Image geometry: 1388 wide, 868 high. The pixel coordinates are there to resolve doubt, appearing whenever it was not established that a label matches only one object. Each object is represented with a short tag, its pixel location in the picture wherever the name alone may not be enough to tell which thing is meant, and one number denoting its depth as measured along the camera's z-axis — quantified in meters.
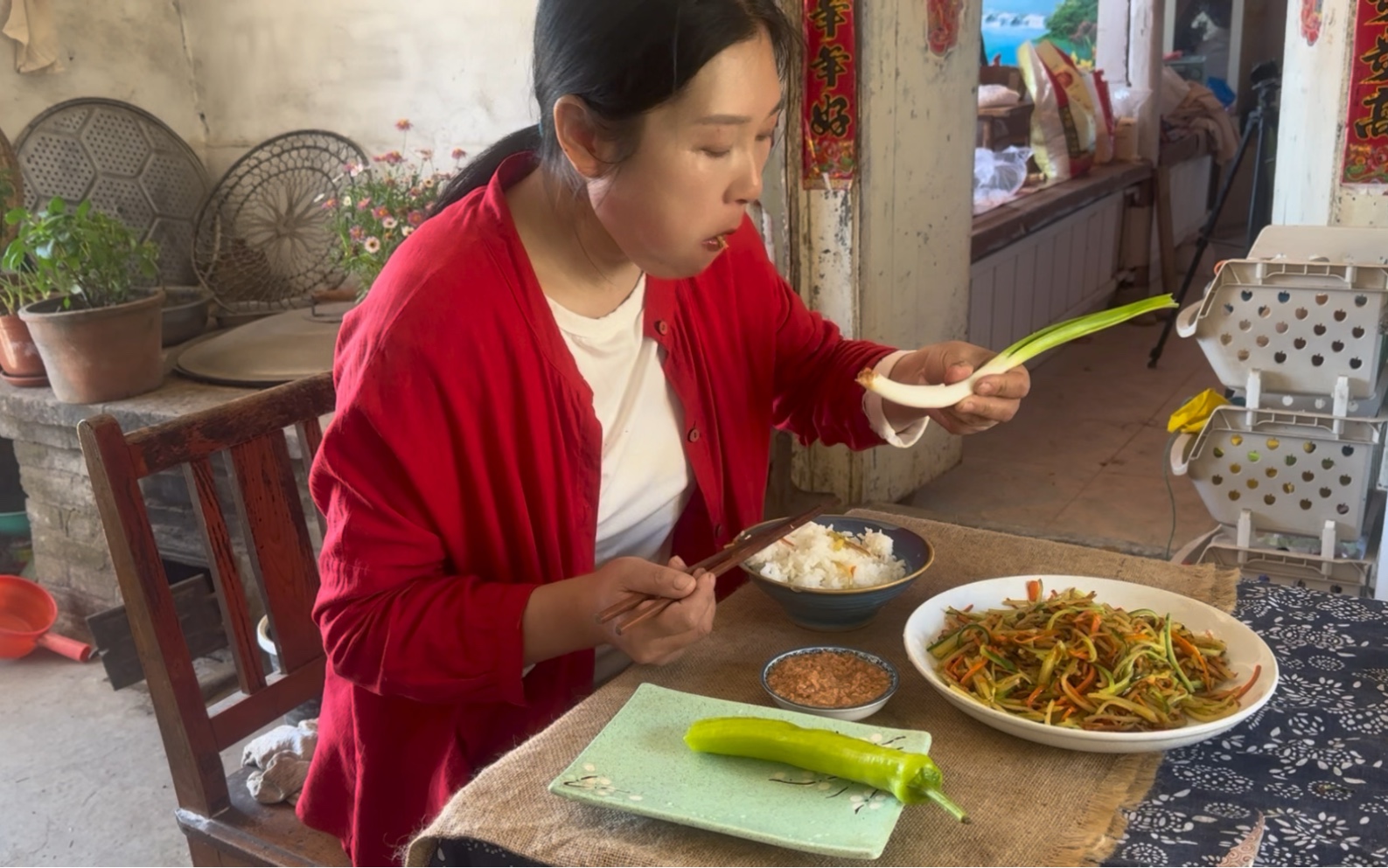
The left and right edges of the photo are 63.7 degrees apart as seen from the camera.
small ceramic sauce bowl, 1.04
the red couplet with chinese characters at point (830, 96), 2.96
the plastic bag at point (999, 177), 5.07
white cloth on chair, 1.50
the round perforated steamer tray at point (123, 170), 3.62
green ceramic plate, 0.85
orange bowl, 3.24
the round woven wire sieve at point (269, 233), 3.86
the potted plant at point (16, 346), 3.17
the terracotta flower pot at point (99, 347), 2.94
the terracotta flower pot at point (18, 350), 3.18
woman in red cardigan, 1.15
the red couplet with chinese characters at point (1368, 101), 2.09
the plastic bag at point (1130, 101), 5.92
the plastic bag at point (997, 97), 5.47
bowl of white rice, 1.21
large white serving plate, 0.96
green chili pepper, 0.87
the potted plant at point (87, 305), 2.90
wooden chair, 1.32
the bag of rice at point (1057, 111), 5.34
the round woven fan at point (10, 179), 3.36
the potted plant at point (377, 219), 3.08
